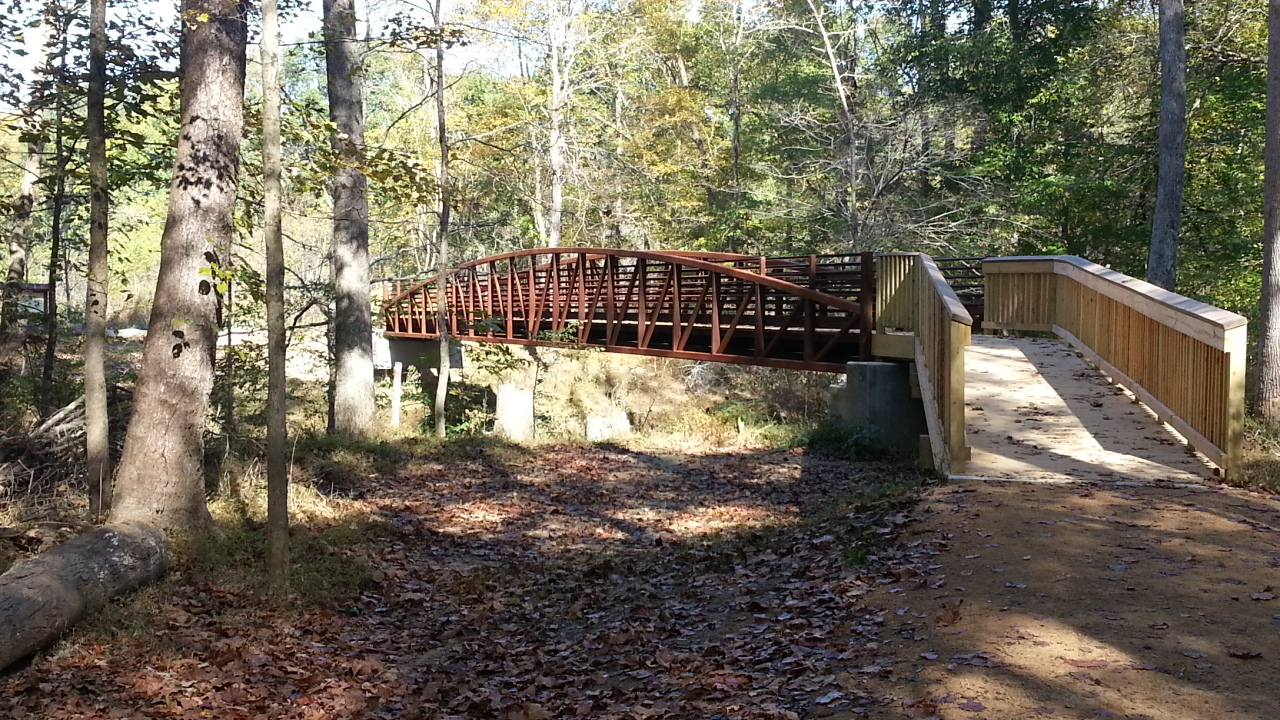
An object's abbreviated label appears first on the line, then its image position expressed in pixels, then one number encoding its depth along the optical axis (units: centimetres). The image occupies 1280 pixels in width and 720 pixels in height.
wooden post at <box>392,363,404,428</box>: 1966
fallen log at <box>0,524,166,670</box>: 550
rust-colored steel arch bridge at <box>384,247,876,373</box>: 1533
